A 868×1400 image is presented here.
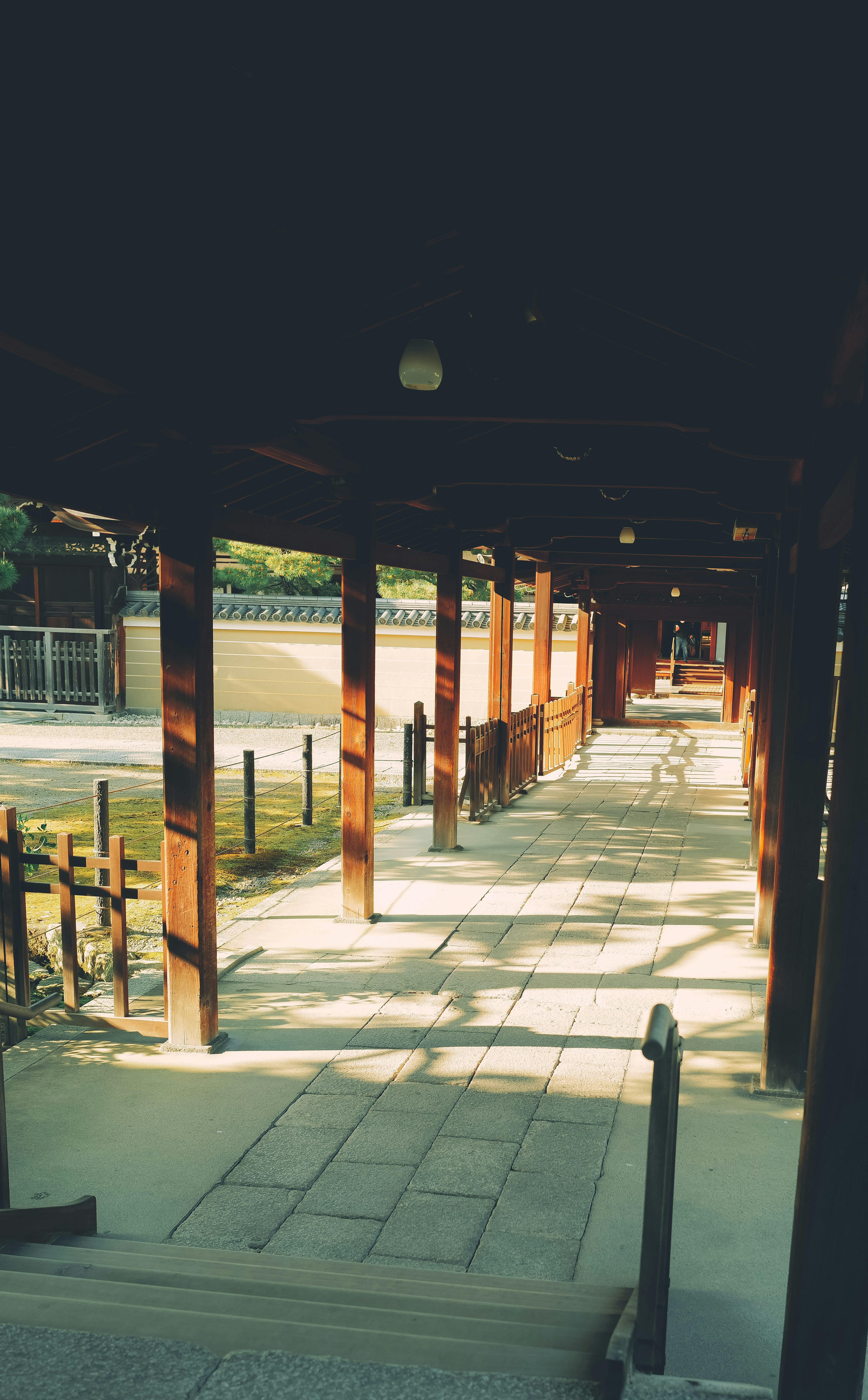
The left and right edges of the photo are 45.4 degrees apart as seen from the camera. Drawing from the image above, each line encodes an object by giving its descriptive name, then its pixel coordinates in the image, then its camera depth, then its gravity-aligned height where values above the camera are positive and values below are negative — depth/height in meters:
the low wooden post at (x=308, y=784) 10.25 -1.74
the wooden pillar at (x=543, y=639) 13.35 -0.34
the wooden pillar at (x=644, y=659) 25.77 -1.10
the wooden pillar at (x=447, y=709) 8.54 -0.82
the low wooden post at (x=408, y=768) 11.16 -1.71
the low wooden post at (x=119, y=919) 4.40 -1.34
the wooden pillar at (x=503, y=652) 10.72 -0.43
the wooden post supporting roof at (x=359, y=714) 6.24 -0.63
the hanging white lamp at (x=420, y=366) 3.95 +0.93
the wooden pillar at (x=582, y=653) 17.45 -0.66
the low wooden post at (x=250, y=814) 8.97 -1.79
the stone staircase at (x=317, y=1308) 2.08 -1.54
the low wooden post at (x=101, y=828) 6.25 -1.36
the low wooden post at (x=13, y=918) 4.41 -1.35
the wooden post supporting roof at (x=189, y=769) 4.18 -0.67
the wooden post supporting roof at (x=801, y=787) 3.88 -0.65
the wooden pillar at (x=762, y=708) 7.69 -0.68
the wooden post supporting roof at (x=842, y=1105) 1.91 -0.92
